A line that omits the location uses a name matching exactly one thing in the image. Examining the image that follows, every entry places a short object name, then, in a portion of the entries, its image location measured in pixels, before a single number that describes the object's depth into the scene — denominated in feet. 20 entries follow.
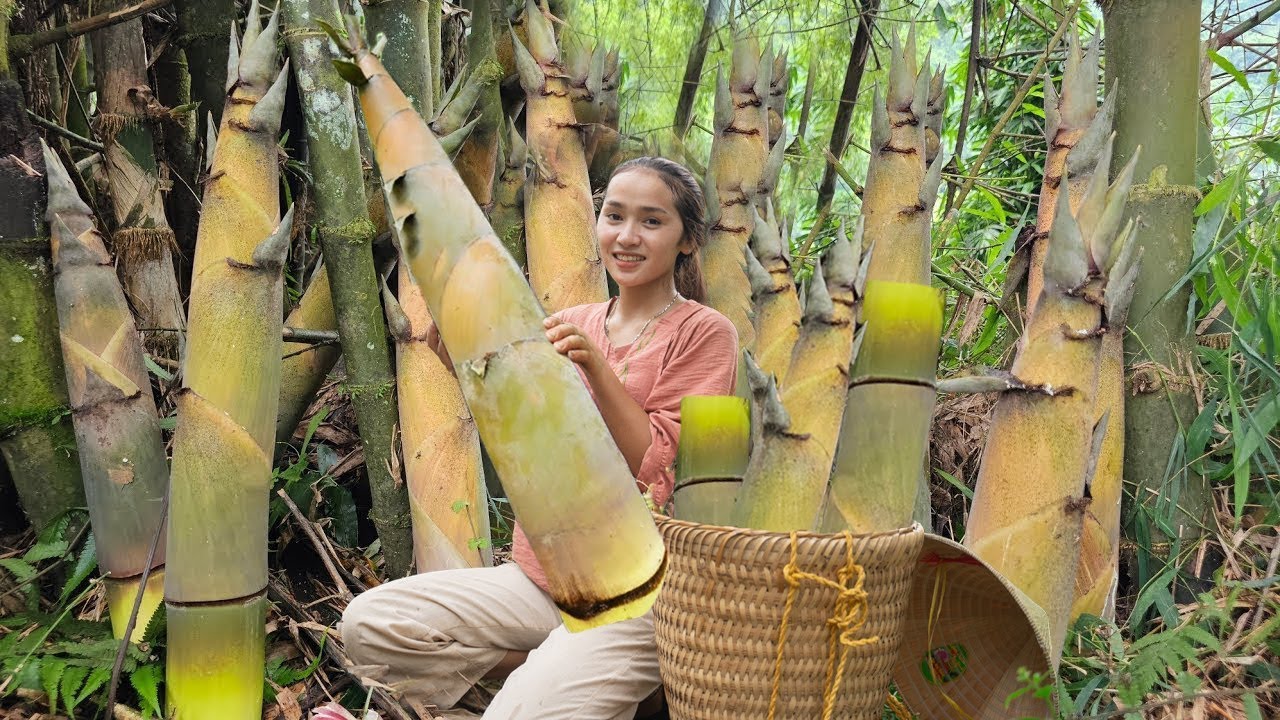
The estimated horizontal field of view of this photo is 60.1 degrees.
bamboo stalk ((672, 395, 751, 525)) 5.22
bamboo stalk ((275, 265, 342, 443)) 7.61
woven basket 4.60
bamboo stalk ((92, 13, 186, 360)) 7.25
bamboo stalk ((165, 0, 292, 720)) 5.66
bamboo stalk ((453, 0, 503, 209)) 8.34
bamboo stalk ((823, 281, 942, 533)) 4.87
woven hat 5.41
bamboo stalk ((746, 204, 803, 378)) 6.43
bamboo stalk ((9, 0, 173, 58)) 6.37
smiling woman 5.70
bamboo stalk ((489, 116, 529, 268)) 8.80
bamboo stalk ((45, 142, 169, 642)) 5.98
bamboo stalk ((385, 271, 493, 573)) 6.92
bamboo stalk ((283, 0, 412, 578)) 6.86
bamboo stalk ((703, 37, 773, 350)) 8.50
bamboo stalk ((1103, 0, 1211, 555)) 6.70
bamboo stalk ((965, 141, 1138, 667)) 5.76
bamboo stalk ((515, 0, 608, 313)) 8.25
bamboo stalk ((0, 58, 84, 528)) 6.05
